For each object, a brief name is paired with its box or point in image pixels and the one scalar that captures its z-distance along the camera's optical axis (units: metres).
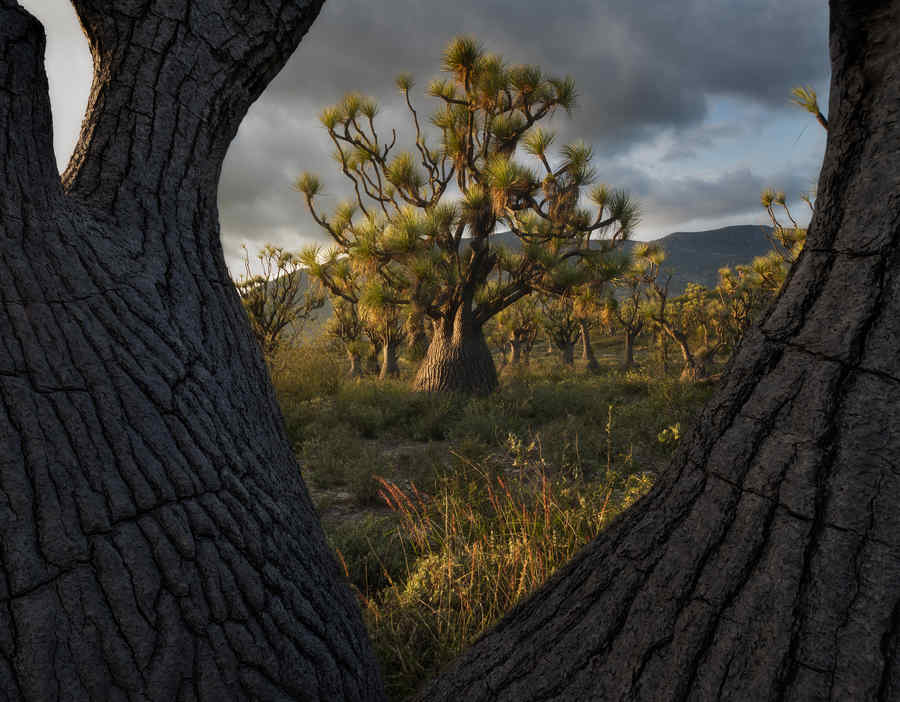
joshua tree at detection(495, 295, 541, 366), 22.09
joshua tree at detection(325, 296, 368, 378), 21.03
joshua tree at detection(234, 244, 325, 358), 13.14
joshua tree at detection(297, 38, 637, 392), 9.59
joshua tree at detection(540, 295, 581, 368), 23.53
